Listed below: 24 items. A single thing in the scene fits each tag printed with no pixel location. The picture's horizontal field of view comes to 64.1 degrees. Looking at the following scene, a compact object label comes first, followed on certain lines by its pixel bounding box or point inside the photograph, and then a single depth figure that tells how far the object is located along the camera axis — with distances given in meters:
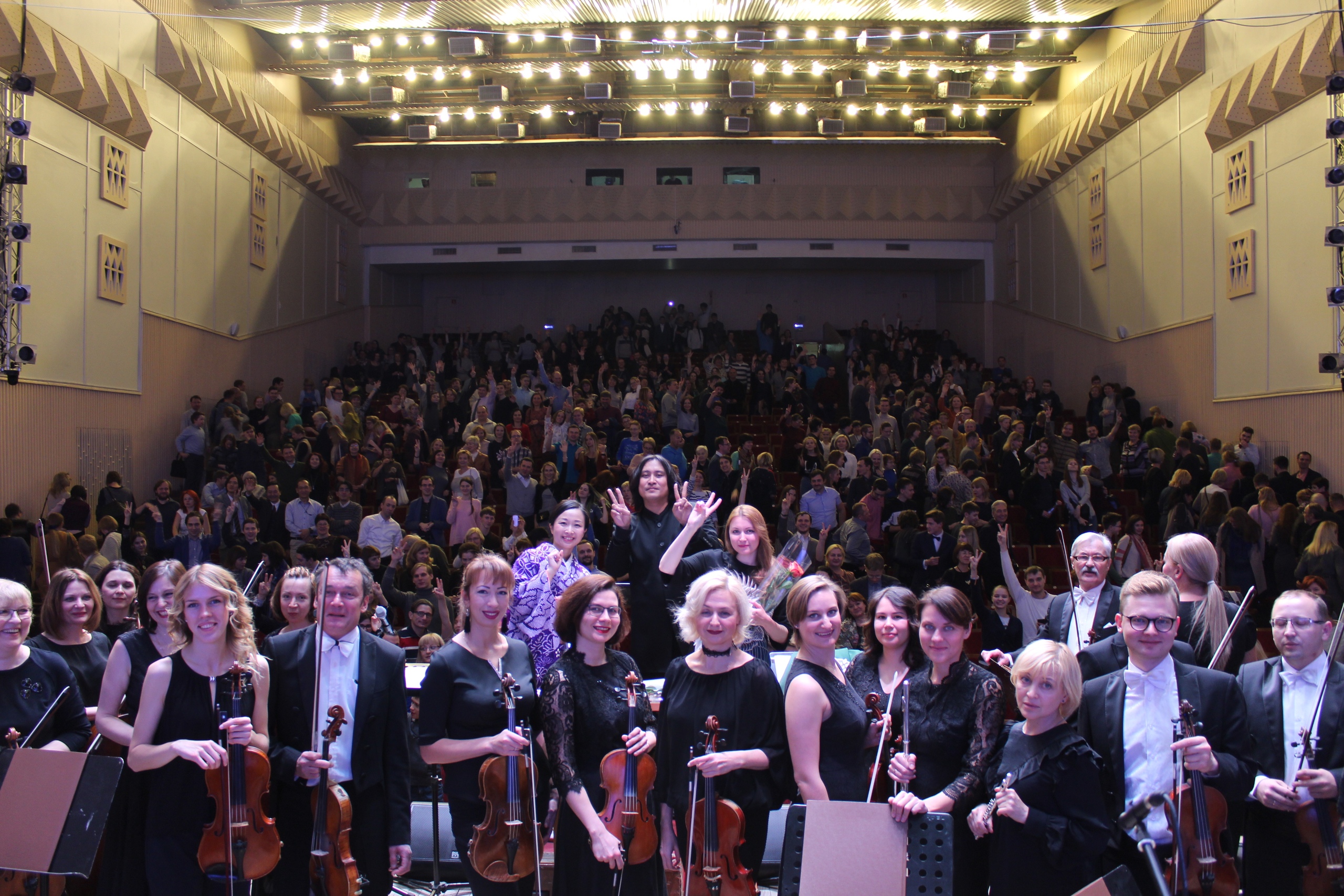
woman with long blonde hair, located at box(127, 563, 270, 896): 3.13
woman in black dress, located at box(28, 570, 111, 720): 3.78
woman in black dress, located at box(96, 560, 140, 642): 4.37
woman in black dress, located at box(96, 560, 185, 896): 3.24
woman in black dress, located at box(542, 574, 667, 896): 3.14
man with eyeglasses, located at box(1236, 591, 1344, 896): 3.22
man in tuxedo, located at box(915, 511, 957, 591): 8.45
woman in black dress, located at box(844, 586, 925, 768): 3.37
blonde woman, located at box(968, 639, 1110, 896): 2.92
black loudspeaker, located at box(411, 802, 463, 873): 5.04
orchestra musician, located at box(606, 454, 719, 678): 4.32
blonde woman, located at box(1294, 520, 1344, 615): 7.34
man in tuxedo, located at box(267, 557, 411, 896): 3.29
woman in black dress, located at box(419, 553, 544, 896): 3.14
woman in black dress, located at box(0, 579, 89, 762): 3.47
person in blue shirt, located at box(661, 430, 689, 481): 10.27
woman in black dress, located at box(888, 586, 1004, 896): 3.05
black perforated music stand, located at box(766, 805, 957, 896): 2.77
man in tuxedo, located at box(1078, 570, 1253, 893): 3.13
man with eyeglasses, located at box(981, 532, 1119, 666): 4.15
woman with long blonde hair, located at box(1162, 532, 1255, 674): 3.77
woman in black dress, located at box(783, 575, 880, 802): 3.03
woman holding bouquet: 4.05
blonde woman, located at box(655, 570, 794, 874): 3.07
